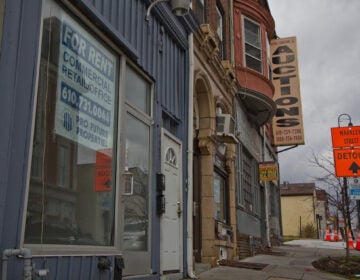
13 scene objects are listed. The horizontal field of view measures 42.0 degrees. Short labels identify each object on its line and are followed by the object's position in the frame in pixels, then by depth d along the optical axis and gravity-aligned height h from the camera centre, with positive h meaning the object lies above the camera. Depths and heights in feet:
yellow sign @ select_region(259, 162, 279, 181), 57.06 +8.84
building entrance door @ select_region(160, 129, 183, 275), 25.41 +2.08
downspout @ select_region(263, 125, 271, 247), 61.67 +4.48
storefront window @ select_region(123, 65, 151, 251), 21.02 +3.75
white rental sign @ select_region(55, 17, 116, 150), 16.17 +5.74
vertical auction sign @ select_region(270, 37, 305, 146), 69.62 +22.40
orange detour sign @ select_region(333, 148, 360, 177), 42.91 +7.42
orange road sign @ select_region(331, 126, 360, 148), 43.65 +9.87
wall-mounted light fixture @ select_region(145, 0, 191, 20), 24.21 +12.08
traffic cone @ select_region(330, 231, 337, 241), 106.97 +1.79
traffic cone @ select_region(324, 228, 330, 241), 107.76 +1.81
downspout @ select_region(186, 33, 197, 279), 27.96 +4.34
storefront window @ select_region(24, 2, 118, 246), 14.56 +3.61
